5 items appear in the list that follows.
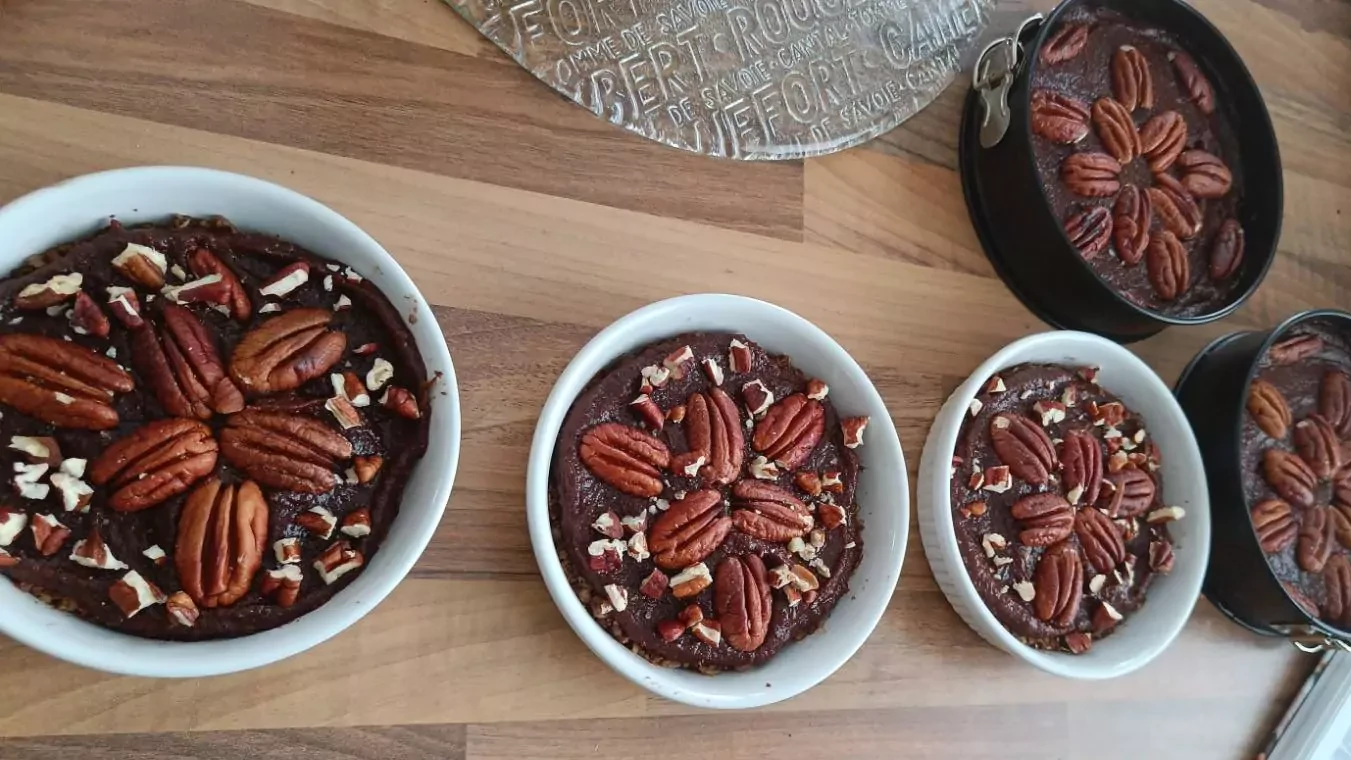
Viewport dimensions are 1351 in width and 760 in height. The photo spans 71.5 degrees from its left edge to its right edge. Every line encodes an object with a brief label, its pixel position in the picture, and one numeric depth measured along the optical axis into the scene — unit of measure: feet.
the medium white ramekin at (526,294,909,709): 0.91
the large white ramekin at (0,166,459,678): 0.76
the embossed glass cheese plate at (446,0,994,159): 1.09
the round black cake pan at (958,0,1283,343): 1.15
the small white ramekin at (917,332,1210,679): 1.10
